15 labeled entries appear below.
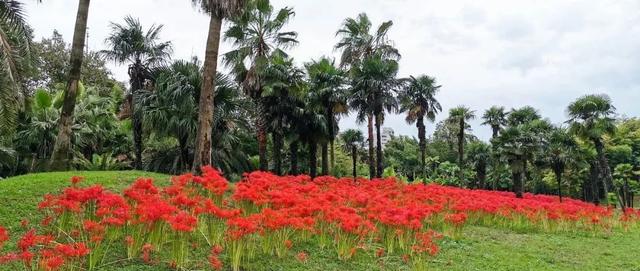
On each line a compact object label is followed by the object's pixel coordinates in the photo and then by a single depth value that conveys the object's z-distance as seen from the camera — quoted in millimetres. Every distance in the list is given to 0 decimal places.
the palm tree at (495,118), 47469
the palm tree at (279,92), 25281
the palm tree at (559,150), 36438
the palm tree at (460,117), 42375
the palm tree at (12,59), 11203
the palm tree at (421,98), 36000
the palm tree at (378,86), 27875
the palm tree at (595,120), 29578
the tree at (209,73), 13680
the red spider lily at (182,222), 6461
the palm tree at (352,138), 45466
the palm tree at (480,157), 51062
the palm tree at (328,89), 27844
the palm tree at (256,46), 23562
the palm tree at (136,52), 23938
